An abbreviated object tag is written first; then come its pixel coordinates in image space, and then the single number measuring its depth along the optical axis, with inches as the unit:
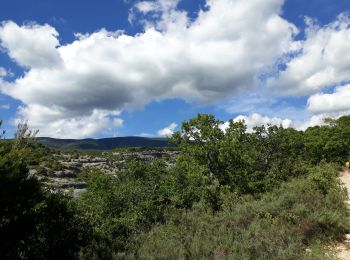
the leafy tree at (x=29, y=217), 349.4
